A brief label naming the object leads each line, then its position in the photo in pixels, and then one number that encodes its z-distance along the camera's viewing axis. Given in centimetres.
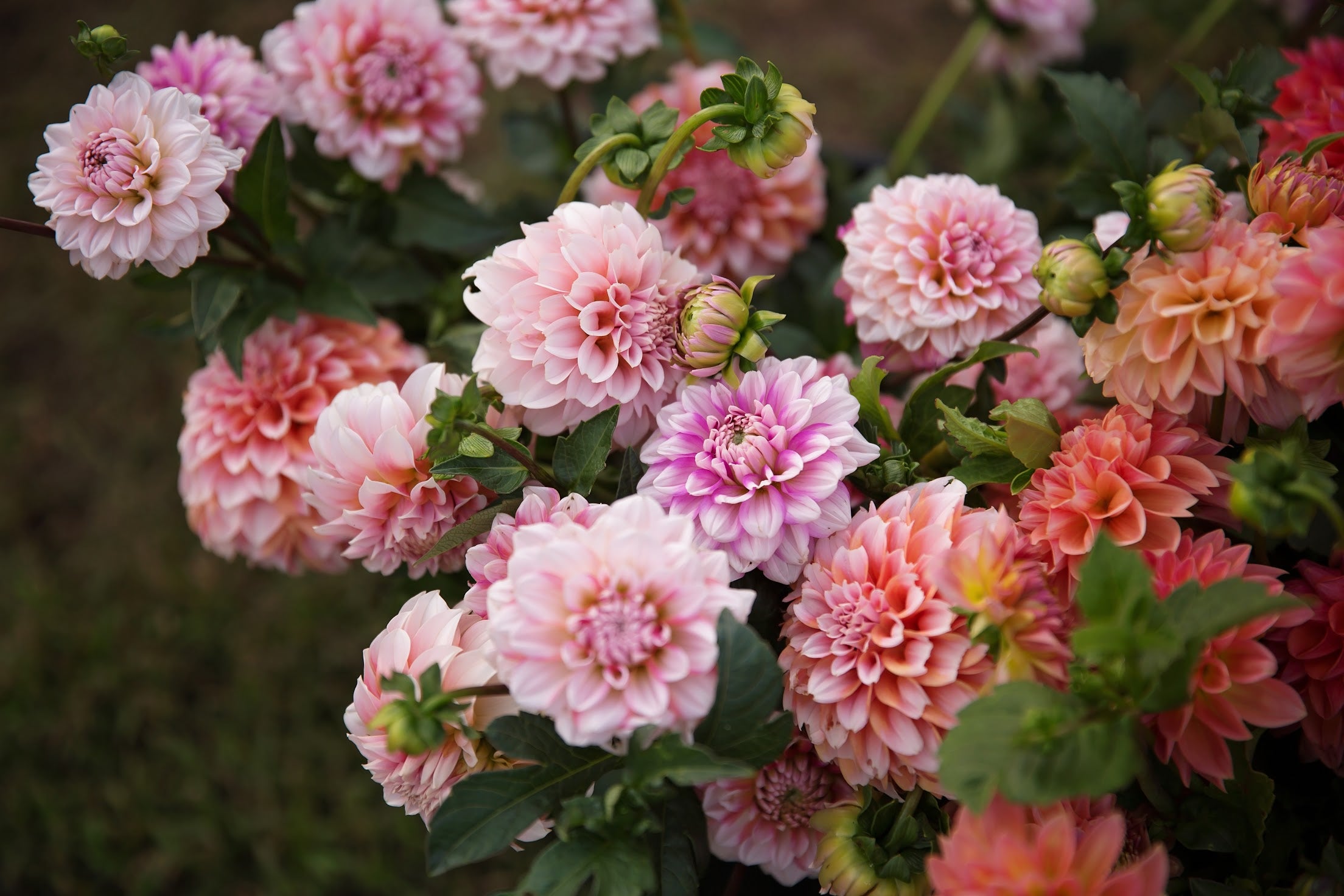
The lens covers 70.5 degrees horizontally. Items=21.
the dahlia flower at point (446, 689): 47
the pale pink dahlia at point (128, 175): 50
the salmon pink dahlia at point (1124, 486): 47
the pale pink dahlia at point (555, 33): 68
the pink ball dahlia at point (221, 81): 62
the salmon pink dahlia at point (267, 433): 66
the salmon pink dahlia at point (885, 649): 45
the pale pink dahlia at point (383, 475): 51
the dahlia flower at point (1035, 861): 39
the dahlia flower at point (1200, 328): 45
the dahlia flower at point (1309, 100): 57
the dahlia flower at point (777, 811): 54
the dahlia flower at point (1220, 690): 44
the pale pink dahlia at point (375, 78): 67
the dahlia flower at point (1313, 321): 41
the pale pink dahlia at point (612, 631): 41
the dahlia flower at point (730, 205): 77
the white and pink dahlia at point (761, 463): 47
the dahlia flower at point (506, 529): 48
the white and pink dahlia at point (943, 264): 55
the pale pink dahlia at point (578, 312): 49
